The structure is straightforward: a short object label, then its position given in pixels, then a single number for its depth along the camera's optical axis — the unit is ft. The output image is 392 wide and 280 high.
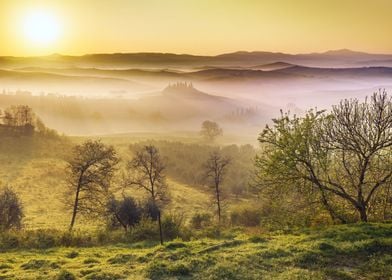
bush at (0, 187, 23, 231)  125.59
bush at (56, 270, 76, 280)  54.13
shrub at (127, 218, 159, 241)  96.68
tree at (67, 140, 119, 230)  135.86
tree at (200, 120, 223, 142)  479.82
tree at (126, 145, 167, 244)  244.83
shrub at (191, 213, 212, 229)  144.36
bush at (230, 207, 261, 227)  157.51
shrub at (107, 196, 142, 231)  120.98
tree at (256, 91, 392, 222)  88.48
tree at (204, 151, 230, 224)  256.66
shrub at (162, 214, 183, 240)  96.85
